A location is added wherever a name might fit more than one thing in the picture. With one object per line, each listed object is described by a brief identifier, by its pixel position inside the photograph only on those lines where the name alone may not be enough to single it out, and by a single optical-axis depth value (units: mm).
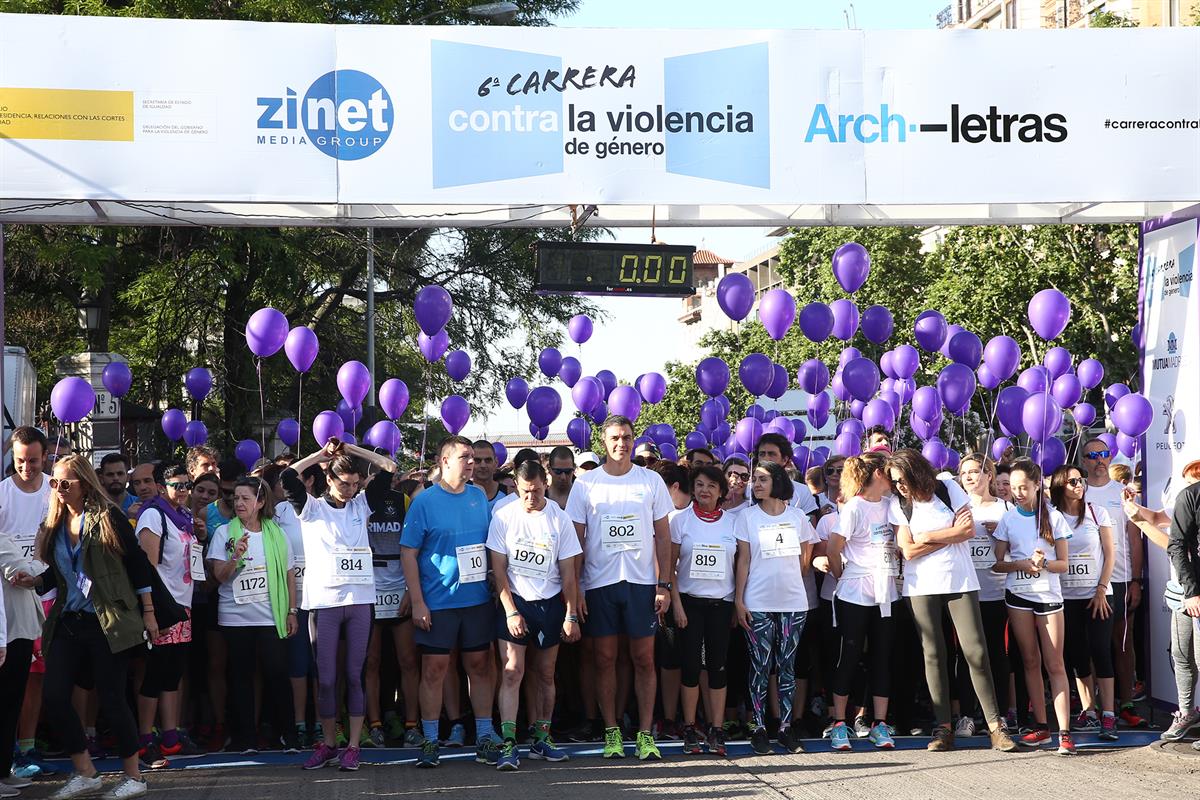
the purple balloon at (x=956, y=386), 15224
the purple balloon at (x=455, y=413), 16219
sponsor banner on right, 9828
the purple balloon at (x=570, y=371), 19031
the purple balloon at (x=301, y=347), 13164
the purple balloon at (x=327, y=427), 15602
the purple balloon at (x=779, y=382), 15766
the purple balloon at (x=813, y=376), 15391
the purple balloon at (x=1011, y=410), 13812
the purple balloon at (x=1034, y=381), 13727
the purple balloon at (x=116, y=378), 15914
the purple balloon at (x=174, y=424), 18391
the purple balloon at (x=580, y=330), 19172
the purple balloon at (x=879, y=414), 18188
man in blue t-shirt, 8609
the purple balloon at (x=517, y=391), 18641
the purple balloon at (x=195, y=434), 17906
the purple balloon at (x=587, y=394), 18250
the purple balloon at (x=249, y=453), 18266
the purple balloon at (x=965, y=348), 14906
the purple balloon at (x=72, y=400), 12992
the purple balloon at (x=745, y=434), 18188
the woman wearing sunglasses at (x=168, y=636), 8555
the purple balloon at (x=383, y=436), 16094
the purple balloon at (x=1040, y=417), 11502
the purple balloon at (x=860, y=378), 16078
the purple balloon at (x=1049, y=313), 11219
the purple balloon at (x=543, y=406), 17812
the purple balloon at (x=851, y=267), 12211
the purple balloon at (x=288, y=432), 19234
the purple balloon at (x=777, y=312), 12555
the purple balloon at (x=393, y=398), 16531
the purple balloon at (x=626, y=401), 17953
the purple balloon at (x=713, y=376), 15797
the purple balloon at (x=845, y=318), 15203
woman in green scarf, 8852
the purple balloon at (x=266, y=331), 12977
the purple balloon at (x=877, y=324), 15695
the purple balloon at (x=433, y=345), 14586
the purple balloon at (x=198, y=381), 17734
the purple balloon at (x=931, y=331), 15680
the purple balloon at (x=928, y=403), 17312
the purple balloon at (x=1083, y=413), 18281
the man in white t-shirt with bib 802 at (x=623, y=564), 8766
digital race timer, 9672
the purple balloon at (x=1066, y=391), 15305
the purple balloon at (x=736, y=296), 11852
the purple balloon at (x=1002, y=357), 13547
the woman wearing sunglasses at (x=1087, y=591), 9375
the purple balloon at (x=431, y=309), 14000
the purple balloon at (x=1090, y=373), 17953
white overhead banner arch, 8883
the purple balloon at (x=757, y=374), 14812
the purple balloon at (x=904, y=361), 18500
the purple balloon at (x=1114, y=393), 15023
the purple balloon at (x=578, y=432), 18453
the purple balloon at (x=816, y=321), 14070
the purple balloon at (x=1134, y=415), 10250
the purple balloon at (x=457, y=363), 16677
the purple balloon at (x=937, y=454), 16469
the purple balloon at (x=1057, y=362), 16141
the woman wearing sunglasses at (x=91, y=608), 7504
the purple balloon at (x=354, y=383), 14461
